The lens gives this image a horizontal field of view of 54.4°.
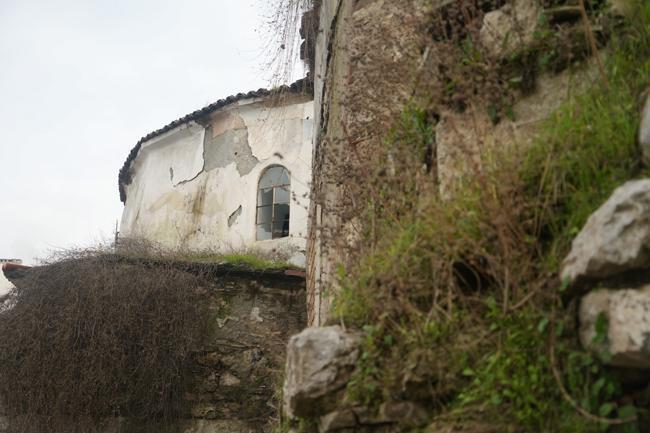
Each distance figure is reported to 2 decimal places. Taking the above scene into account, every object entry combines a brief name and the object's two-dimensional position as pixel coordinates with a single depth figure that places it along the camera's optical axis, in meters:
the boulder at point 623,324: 1.62
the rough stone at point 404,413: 2.04
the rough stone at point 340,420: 2.14
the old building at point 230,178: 11.95
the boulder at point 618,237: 1.69
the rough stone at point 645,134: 1.88
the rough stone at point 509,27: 2.46
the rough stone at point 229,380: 7.71
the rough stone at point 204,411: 7.47
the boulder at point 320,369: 2.18
